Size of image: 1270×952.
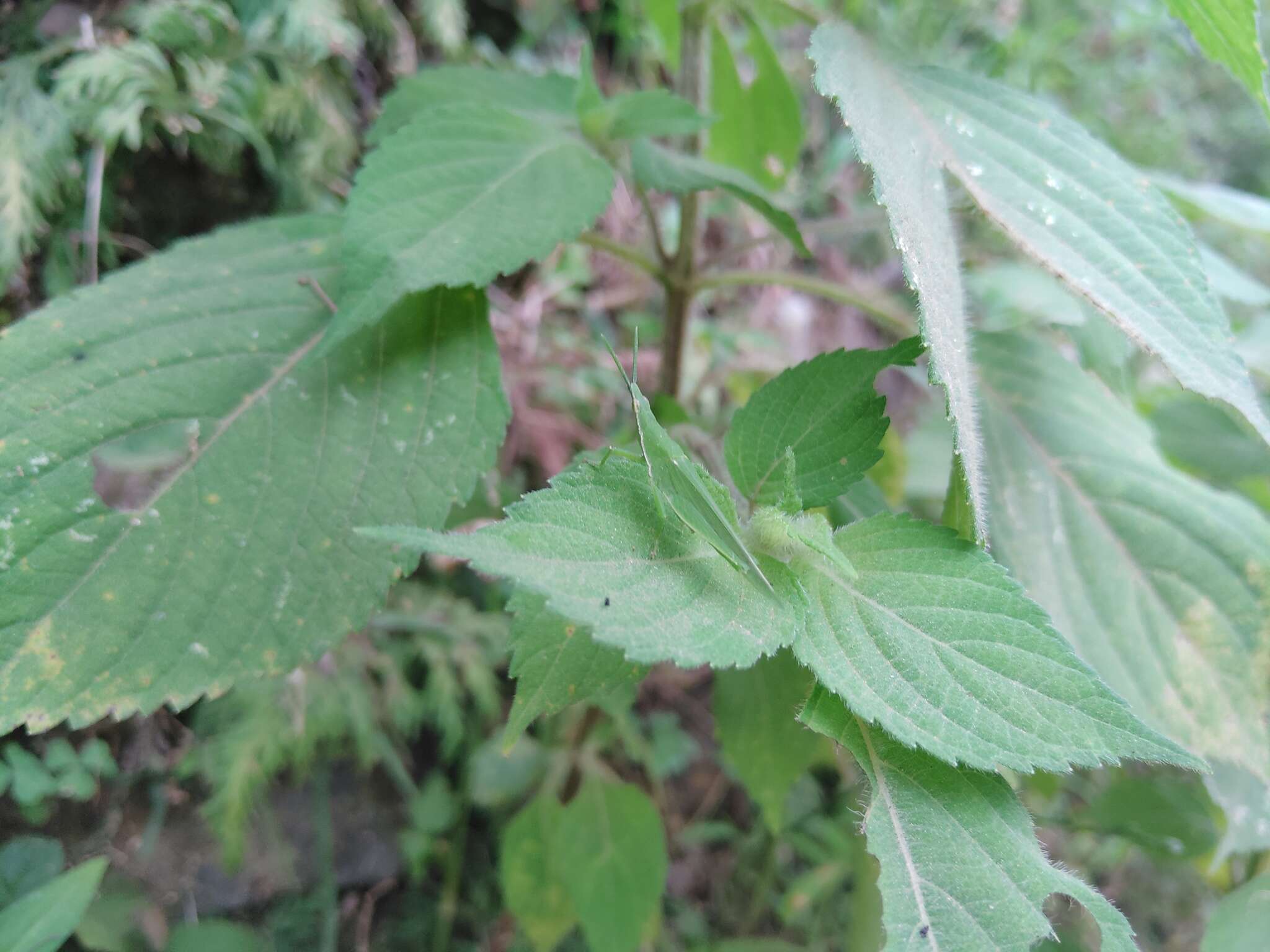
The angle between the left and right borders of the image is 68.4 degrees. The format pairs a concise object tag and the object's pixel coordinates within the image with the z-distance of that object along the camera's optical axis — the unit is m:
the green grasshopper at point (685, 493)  0.13
